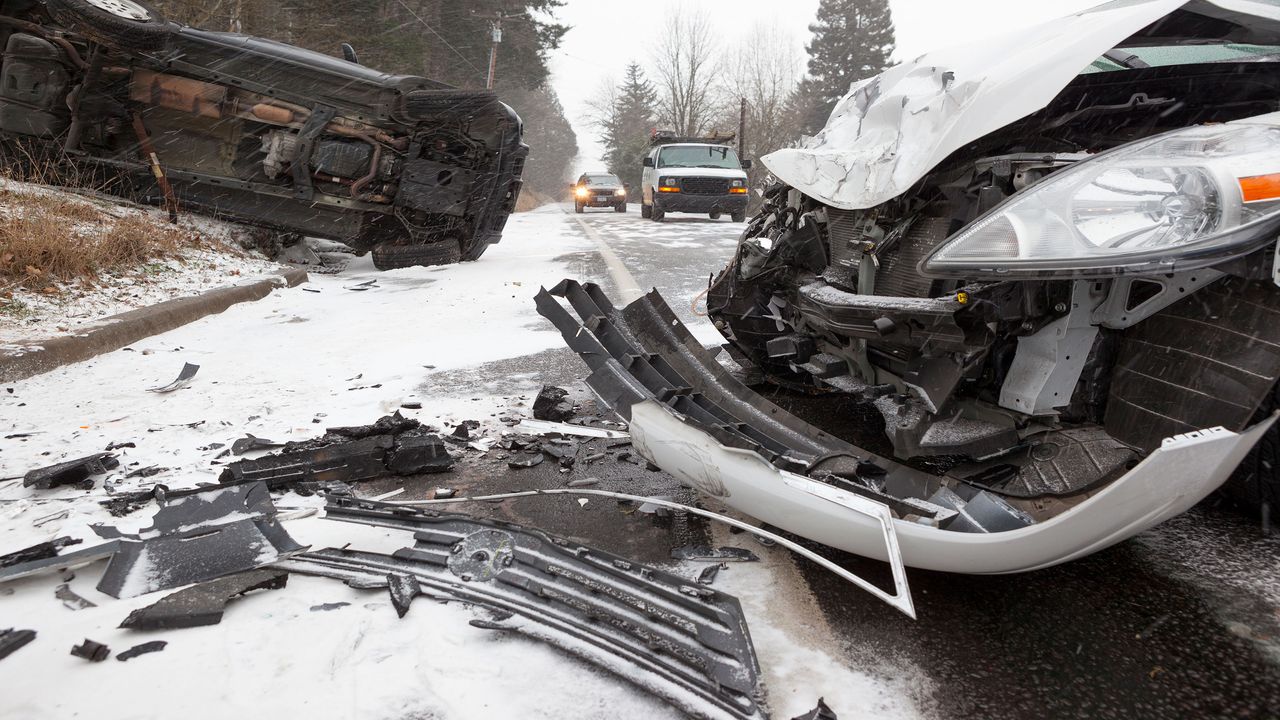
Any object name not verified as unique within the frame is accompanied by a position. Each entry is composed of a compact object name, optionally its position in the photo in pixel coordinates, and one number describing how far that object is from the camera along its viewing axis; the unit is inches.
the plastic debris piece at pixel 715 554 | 90.5
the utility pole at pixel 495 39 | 1240.8
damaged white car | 64.9
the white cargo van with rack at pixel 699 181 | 745.6
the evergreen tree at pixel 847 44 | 2048.5
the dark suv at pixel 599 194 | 1165.7
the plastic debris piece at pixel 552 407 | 145.8
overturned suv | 301.9
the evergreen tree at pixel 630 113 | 2407.7
